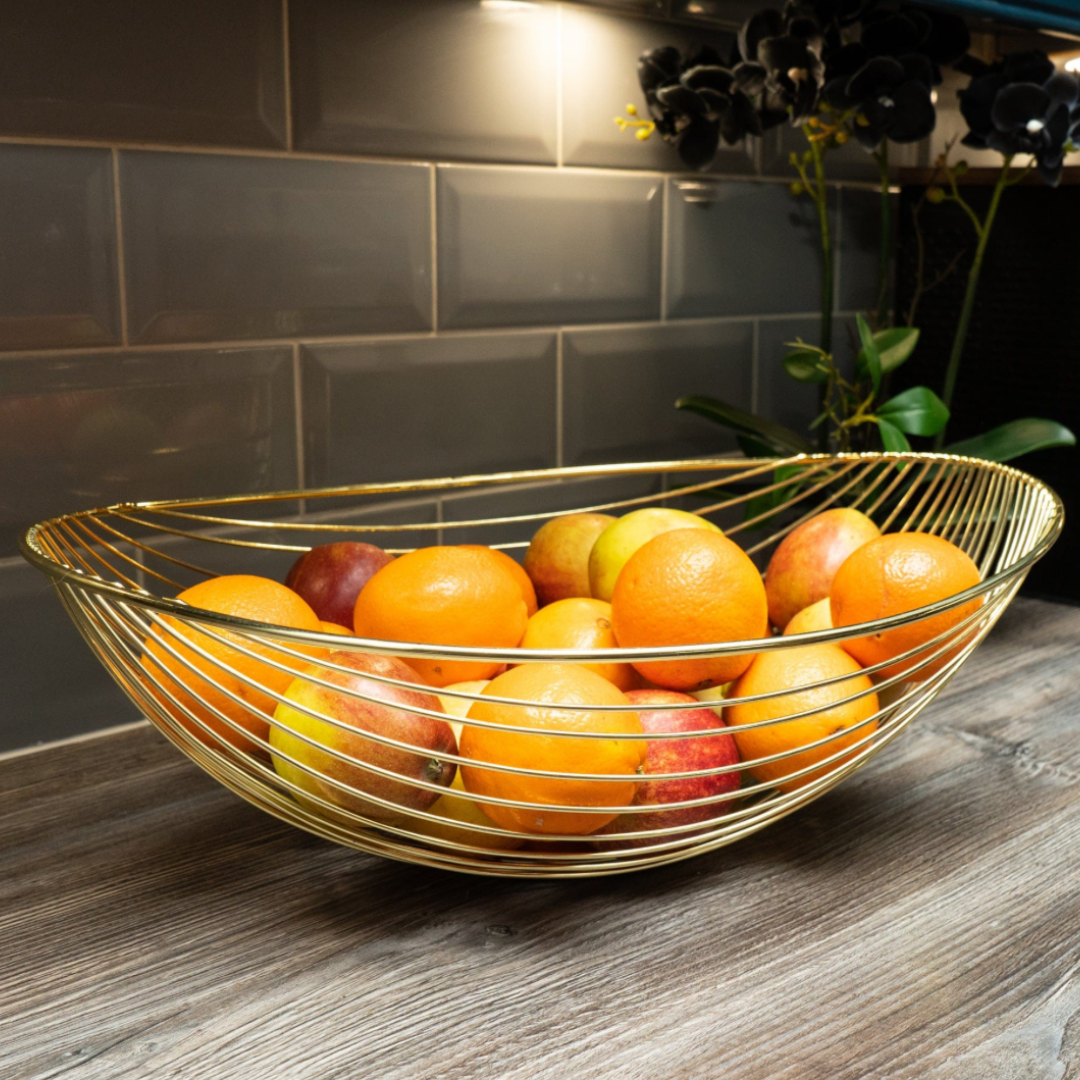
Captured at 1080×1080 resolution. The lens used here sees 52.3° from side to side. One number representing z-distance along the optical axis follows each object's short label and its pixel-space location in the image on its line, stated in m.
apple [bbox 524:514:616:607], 0.73
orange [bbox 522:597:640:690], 0.58
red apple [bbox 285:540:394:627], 0.68
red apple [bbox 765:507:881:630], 0.70
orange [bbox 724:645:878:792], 0.55
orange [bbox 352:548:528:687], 0.57
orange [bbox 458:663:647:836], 0.48
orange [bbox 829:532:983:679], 0.58
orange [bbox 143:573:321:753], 0.53
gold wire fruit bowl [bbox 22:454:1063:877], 0.45
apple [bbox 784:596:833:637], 0.64
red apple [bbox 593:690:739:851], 0.53
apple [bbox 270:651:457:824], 0.49
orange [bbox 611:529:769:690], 0.54
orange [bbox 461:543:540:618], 0.64
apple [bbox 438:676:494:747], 0.54
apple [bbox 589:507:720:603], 0.66
